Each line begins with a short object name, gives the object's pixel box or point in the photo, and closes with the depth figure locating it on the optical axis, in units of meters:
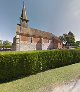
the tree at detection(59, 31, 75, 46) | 37.10
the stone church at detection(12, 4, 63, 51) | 21.84
